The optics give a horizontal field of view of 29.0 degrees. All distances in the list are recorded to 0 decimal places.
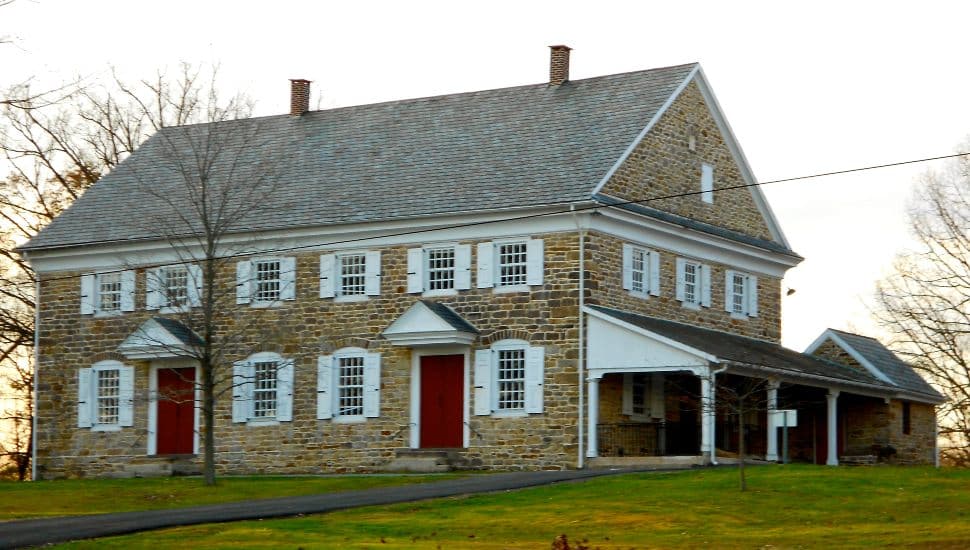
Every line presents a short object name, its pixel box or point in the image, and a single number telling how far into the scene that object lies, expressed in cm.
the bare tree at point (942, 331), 5534
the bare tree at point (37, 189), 5694
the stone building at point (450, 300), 3972
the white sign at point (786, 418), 3438
